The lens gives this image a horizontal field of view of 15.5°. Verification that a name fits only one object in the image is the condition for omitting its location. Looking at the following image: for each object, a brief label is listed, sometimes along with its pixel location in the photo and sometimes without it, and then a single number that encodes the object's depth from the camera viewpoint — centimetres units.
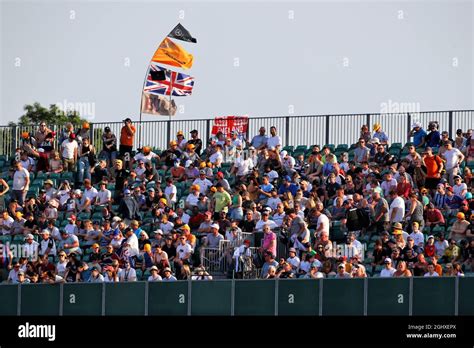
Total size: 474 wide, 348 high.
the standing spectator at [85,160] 4370
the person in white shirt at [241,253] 3650
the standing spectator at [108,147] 4453
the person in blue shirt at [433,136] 3981
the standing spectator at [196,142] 4334
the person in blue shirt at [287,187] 3891
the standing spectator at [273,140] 4147
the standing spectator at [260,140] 4215
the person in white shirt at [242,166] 4119
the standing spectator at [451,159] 3800
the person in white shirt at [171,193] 4084
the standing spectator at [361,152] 3966
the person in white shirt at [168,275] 3619
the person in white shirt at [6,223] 4203
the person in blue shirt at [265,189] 3931
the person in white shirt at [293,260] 3556
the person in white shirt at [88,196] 4194
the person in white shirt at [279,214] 3766
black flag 4744
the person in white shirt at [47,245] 3966
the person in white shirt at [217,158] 4225
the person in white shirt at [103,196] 4197
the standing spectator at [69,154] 4500
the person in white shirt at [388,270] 3419
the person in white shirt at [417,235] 3509
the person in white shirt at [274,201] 3847
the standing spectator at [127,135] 4434
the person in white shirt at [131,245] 3791
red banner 4491
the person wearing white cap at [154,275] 3638
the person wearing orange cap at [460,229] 3522
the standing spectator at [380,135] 4078
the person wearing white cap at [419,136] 4019
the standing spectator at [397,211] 3619
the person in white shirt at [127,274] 3716
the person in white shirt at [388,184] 3731
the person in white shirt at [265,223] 3728
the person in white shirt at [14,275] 3879
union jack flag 4728
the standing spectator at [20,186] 4341
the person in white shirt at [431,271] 3359
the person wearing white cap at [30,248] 3968
